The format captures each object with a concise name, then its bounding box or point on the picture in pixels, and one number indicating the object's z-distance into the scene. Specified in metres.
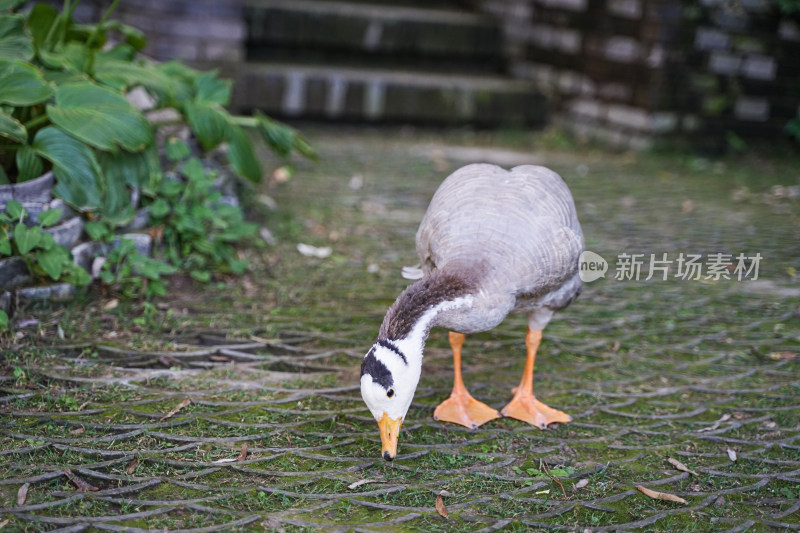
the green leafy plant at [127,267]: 4.54
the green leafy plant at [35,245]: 4.06
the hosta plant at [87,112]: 4.38
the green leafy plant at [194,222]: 4.95
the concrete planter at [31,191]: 4.22
